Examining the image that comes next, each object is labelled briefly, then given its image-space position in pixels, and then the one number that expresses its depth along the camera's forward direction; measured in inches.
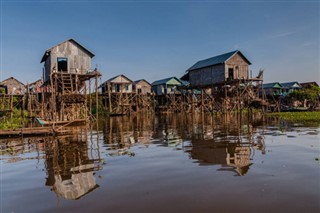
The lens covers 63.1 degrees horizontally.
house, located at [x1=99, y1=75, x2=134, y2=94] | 1806.1
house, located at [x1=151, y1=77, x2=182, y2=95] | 2084.2
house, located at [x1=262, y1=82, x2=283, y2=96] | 2314.5
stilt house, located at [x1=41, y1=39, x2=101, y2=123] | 1000.2
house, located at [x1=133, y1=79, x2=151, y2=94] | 2069.4
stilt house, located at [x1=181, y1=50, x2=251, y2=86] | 1293.1
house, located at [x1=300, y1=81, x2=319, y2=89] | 2454.8
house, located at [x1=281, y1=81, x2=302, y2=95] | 2372.0
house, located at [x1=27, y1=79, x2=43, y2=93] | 1540.1
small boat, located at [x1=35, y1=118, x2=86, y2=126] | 761.2
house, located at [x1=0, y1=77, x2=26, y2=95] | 1743.4
